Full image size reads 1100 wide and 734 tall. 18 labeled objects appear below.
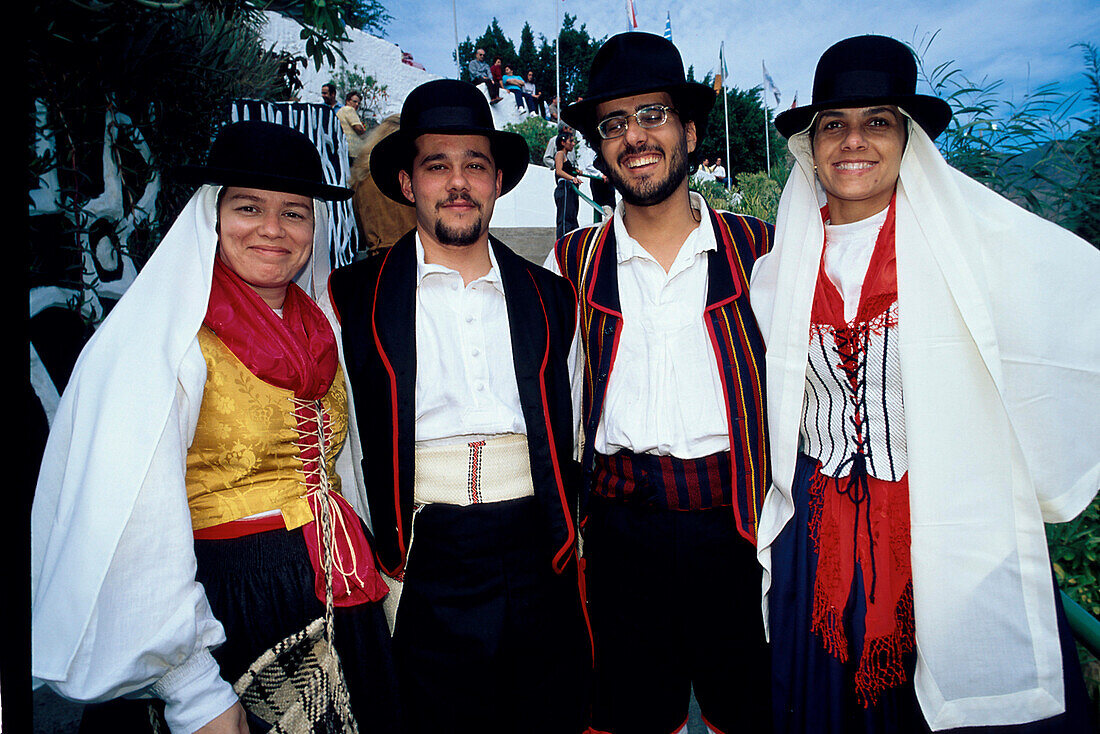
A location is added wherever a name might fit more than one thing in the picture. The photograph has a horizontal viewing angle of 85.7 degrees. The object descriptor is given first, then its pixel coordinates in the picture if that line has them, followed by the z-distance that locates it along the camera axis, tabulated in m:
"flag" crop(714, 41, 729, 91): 25.08
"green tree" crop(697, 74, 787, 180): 41.03
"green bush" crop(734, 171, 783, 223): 6.30
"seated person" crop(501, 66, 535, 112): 28.45
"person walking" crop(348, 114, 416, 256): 4.89
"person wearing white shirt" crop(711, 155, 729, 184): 20.92
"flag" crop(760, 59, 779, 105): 26.48
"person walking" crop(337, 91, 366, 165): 9.65
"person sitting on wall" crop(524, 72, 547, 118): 33.33
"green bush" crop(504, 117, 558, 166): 22.42
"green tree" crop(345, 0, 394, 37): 30.64
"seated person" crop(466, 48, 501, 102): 22.59
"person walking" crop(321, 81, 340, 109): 12.50
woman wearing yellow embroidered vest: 1.41
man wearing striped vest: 2.17
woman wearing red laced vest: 1.68
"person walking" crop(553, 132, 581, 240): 9.25
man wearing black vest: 2.09
